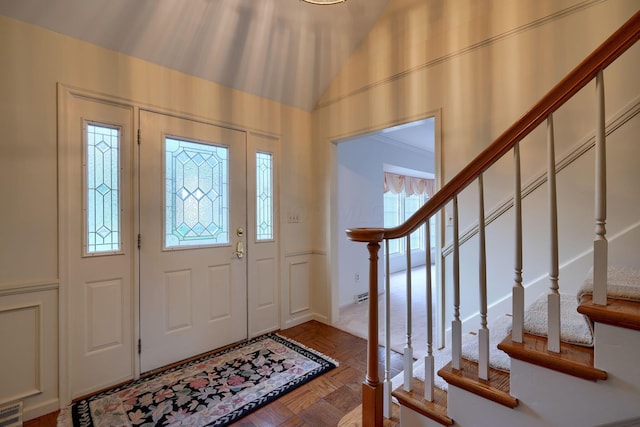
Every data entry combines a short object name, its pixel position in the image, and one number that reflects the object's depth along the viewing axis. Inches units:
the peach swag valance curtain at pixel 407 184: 217.9
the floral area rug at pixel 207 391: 69.0
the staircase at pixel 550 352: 33.2
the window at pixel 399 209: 228.8
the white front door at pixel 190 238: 89.4
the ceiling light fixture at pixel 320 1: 70.8
